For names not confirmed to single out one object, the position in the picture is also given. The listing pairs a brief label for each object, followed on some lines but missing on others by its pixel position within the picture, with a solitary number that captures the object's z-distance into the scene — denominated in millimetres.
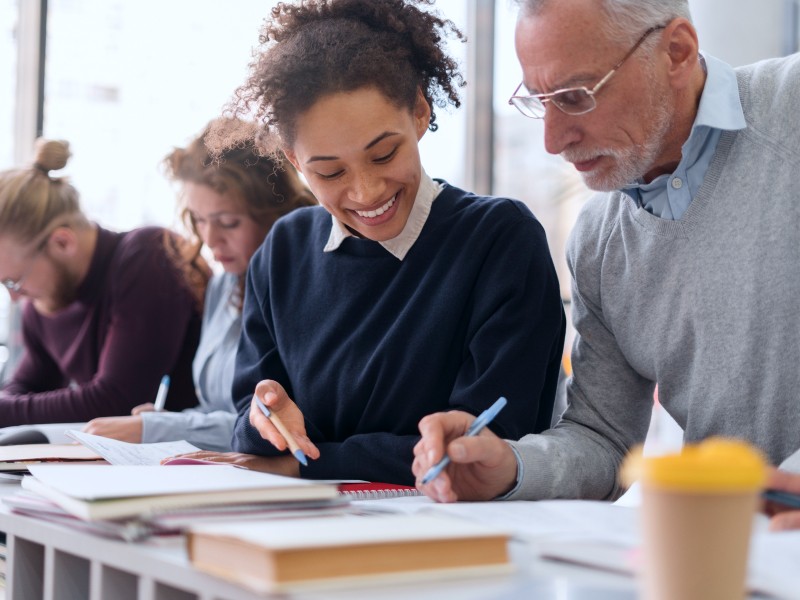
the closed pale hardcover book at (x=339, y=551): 697
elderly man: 1330
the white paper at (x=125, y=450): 1353
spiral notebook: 1192
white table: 723
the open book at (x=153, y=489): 873
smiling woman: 1392
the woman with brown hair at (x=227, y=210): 2158
